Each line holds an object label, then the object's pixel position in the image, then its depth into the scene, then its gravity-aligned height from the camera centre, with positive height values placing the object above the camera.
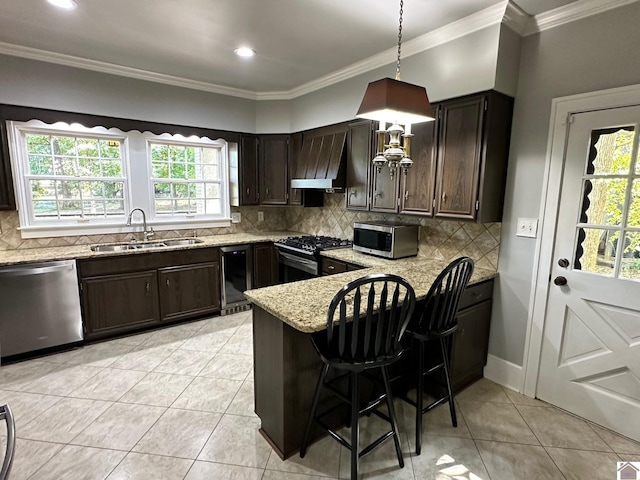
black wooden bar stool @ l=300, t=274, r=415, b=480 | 1.54 -0.74
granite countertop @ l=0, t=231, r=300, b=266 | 2.85 -0.58
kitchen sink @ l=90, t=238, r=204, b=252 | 3.49 -0.60
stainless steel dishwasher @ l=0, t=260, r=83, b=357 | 2.79 -1.00
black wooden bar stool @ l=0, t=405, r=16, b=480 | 0.82 -0.65
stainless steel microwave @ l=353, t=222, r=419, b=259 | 2.97 -0.41
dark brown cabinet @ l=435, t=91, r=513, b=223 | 2.37 +0.28
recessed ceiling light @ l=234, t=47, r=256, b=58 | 2.92 +1.21
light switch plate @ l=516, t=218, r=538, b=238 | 2.41 -0.23
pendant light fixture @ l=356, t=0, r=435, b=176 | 1.61 +0.40
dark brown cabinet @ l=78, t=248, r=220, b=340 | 3.16 -1.00
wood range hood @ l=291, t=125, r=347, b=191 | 3.46 +0.35
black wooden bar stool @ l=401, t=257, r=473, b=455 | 1.91 -0.72
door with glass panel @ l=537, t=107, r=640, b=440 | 2.04 -0.52
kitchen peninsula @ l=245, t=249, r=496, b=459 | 1.73 -0.86
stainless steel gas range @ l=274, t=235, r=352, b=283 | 3.46 -0.66
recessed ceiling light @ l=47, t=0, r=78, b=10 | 2.18 +1.20
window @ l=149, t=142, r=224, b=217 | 3.96 +0.14
